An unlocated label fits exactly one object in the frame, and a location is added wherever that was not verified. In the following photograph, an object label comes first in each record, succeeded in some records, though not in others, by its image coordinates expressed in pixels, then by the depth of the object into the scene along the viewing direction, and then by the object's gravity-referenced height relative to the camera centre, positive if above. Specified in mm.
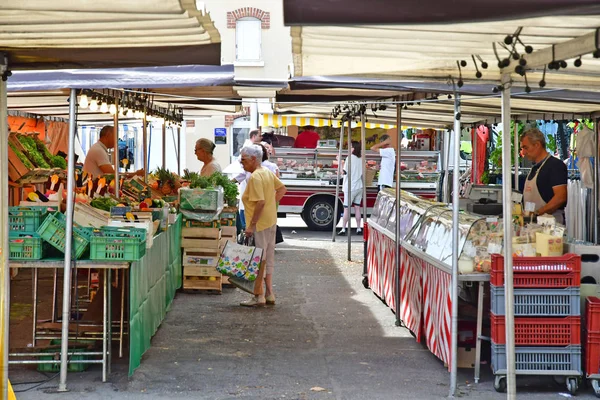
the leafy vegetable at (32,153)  13023 +846
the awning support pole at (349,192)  15031 +352
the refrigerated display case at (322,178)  19797 +744
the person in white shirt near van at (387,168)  19125 +925
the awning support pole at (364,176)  12652 +525
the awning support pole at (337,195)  17362 +347
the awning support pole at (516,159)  12758 +778
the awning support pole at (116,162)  9945 +589
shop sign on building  36531 +3023
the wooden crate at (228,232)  12523 -267
